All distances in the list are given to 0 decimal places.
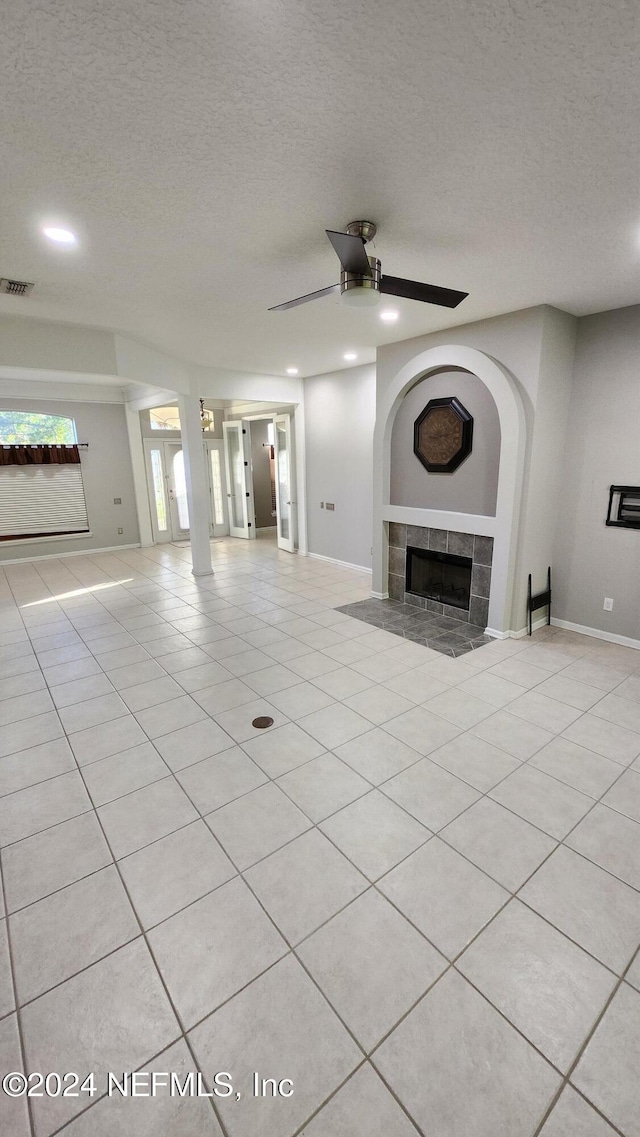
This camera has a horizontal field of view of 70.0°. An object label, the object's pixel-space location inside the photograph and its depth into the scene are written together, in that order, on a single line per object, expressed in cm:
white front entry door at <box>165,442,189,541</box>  882
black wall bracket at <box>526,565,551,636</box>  428
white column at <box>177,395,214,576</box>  600
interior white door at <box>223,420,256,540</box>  869
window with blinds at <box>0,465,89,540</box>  718
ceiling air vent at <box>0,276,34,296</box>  305
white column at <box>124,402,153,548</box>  805
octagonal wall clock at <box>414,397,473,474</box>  429
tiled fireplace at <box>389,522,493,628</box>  439
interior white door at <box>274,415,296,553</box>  749
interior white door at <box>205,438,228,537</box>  908
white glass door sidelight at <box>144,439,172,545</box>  855
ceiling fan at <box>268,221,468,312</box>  214
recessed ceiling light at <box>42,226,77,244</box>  238
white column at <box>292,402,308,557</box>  715
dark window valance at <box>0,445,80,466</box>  699
